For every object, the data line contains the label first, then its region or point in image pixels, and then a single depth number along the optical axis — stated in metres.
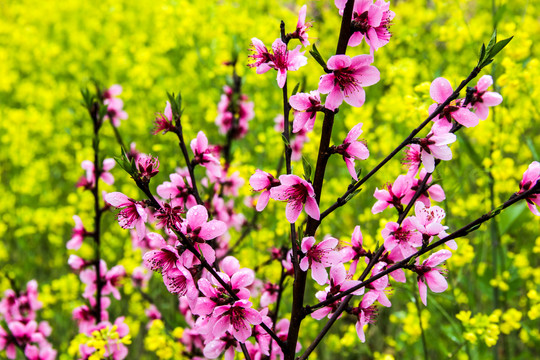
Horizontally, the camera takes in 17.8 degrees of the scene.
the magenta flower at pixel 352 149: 1.12
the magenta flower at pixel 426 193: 1.16
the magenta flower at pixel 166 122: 1.17
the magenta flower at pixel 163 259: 1.11
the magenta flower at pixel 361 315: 1.14
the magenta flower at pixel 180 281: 1.11
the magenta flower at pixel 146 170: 1.10
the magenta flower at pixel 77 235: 1.29
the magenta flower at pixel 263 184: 1.12
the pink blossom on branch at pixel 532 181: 1.11
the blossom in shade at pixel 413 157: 1.16
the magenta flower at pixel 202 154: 1.19
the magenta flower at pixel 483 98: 1.11
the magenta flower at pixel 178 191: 1.18
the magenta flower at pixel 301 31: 1.14
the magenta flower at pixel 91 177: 1.30
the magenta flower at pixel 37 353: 1.31
